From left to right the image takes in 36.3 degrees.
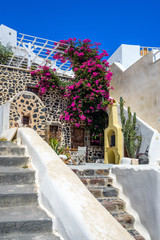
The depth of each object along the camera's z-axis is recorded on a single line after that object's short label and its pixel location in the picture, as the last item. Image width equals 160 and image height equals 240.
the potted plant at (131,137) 10.54
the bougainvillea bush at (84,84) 13.20
